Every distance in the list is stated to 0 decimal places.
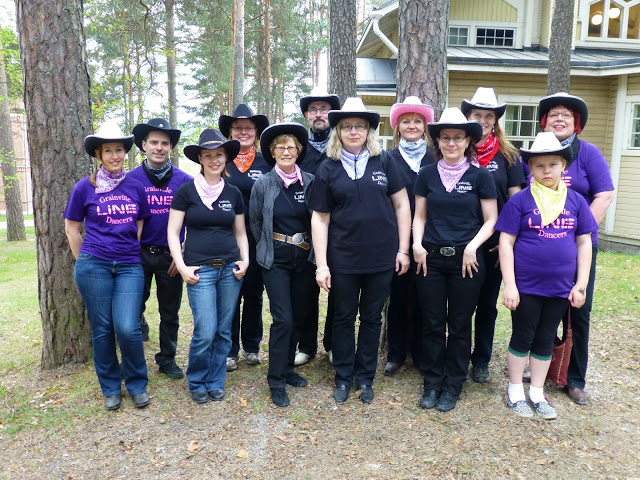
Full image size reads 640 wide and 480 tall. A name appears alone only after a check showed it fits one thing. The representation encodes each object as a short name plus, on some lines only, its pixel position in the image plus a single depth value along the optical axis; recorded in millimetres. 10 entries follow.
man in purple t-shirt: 4297
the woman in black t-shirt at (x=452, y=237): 3820
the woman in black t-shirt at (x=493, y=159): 4090
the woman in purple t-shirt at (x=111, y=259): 3854
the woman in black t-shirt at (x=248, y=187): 4555
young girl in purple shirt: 3678
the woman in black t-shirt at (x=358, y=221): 3854
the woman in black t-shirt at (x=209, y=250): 3943
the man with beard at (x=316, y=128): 4523
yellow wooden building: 12117
